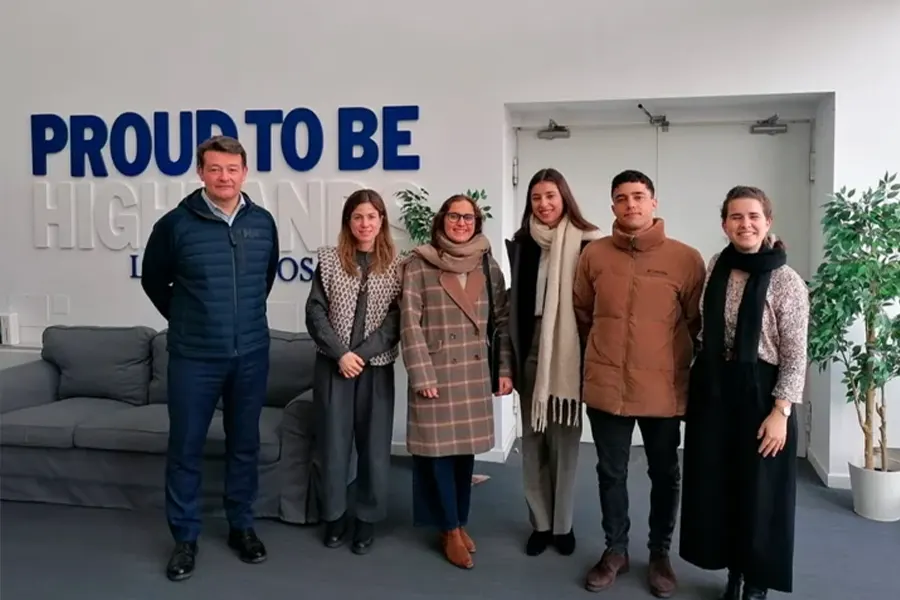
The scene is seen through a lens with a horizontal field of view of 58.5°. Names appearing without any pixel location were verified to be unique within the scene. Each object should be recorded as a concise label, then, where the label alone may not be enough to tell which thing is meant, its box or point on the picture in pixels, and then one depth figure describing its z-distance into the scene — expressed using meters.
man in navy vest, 2.96
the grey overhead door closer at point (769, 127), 4.34
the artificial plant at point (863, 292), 3.51
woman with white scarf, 2.96
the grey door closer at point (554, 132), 4.60
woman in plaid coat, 3.04
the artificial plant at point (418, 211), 4.32
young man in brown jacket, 2.71
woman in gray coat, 3.15
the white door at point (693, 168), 4.39
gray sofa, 3.56
